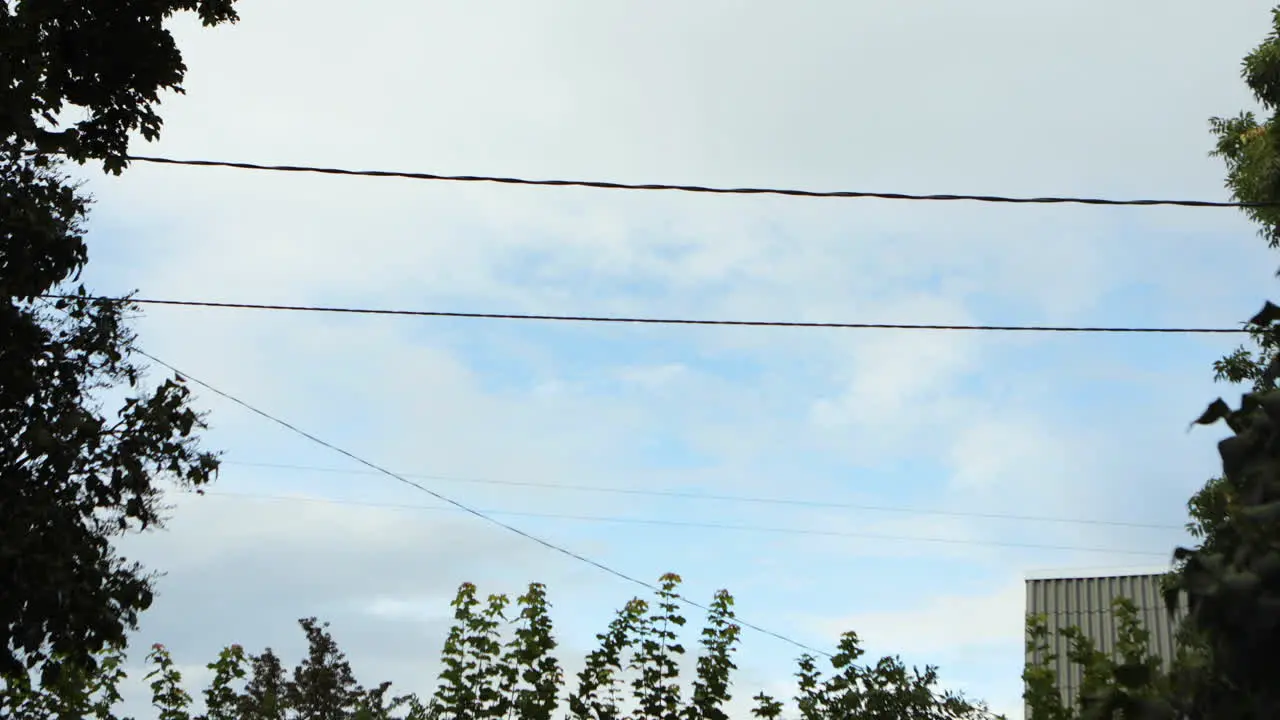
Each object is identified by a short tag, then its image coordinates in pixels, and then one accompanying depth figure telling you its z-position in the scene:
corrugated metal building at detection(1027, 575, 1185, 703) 21.25
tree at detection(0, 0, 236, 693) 11.56
